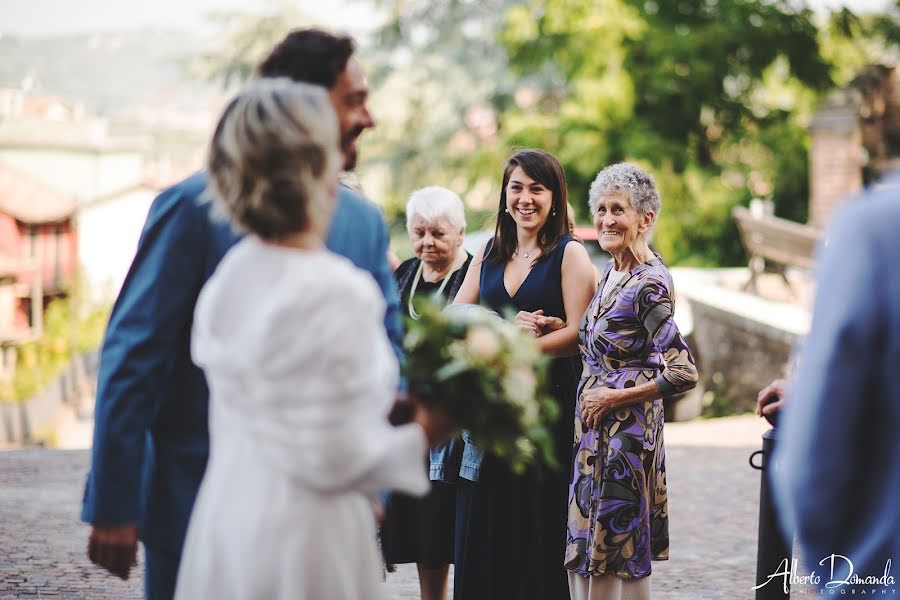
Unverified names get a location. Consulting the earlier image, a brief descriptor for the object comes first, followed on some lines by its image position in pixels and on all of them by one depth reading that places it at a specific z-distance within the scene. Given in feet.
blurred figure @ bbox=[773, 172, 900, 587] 5.51
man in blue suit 8.40
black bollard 14.16
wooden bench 55.26
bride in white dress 6.79
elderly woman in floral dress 14.61
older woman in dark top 16.76
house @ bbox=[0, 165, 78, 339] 110.32
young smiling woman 15.15
